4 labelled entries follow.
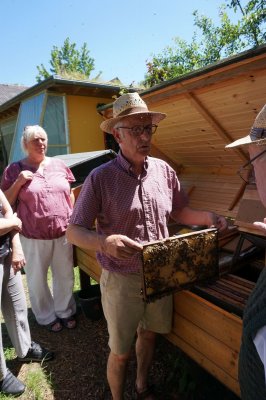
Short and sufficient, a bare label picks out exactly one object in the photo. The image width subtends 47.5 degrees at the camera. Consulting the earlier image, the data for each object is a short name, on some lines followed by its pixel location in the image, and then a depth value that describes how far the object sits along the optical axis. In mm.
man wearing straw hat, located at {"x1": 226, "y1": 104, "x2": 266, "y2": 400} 835
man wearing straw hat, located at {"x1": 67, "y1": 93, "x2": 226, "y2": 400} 2029
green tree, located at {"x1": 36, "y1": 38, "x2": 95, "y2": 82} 46531
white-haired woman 3336
